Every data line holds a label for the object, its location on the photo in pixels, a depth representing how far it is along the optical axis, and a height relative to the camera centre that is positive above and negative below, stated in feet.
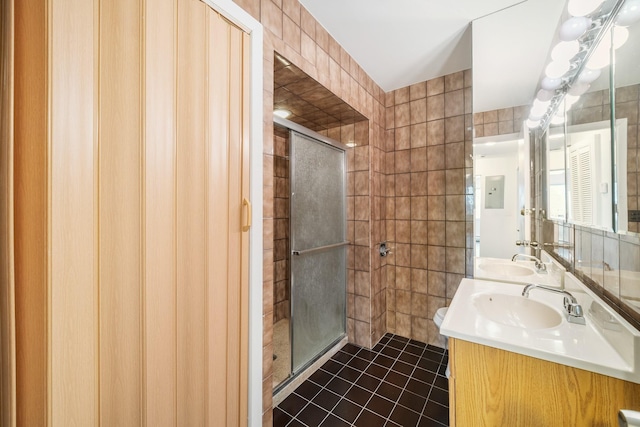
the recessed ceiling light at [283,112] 6.93 +2.91
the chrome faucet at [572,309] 3.14 -1.25
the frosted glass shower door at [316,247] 5.96 -0.87
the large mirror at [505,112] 4.84 +2.18
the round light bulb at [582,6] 3.55 +3.11
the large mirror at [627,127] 2.43 +0.89
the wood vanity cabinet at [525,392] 2.46 -1.96
